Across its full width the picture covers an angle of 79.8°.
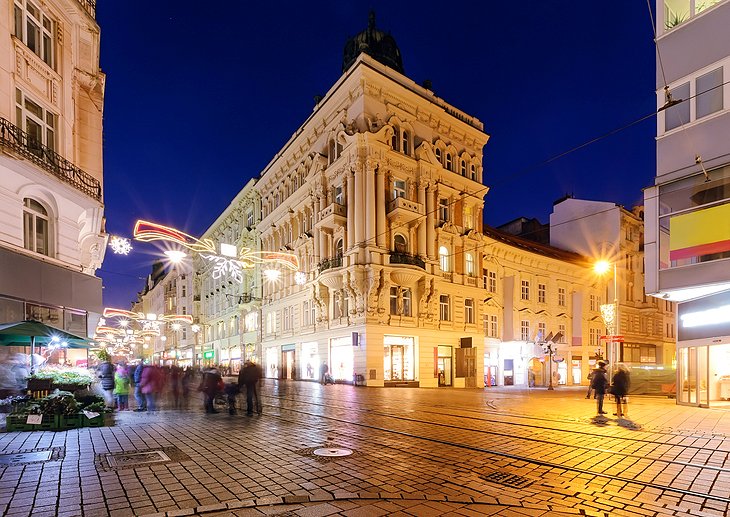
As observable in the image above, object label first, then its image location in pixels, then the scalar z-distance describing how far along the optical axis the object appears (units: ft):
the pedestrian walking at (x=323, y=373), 96.07
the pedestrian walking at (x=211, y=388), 46.75
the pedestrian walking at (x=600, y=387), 46.21
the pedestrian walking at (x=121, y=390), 52.32
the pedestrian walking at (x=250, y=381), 44.88
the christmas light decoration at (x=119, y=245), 59.98
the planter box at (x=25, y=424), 33.63
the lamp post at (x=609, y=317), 76.33
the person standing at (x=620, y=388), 45.80
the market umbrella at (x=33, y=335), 38.32
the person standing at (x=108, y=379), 51.19
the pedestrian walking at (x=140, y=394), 49.80
